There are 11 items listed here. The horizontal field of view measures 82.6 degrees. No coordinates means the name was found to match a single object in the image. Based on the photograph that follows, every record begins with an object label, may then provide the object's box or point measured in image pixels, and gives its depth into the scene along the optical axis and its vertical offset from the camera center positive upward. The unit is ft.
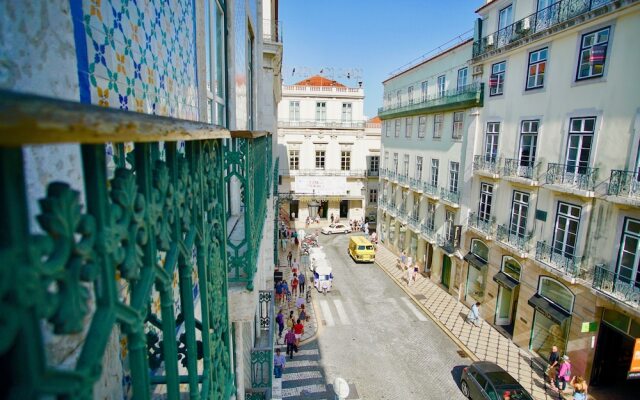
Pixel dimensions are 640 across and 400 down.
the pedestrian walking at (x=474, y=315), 56.34 -26.44
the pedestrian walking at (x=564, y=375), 40.09 -24.89
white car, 113.39 -27.56
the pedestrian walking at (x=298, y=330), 49.98 -25.94
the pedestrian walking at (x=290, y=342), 47.26 -26.22
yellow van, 86.07 -25.71
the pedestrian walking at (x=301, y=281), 67.10 -25.84
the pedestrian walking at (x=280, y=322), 51.60 -25.74
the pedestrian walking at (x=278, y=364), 38.42 -24.42
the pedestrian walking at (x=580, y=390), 37.96 -25.22
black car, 35.50 -23.94
